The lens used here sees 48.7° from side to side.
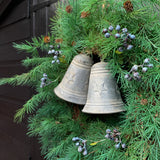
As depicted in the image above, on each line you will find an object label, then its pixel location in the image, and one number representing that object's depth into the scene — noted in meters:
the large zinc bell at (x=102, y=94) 0.44
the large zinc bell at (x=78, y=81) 0.49
